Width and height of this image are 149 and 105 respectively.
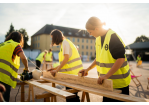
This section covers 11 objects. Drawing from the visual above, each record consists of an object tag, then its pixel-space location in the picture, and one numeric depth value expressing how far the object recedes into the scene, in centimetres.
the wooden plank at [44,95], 194
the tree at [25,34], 5134
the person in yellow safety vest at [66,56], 282
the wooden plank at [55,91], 177
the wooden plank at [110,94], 160
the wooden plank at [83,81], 191
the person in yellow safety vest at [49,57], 1110
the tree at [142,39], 6516
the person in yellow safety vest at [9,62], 230
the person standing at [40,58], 986
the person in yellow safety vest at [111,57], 176
